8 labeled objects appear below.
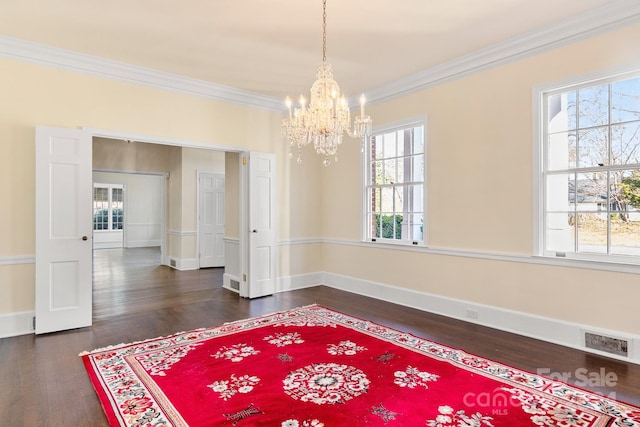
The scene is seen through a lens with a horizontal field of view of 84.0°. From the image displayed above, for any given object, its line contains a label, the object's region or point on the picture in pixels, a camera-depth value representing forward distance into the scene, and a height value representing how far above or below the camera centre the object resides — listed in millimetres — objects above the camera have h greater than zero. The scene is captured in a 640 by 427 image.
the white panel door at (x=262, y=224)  5535 -198
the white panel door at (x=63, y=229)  3883 -199
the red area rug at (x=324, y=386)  2262 -1307
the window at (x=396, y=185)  4984 +408
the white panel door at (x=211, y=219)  8602 -181
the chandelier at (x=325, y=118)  3154 +842
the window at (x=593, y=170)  3221 +406
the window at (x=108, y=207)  13078 +167
